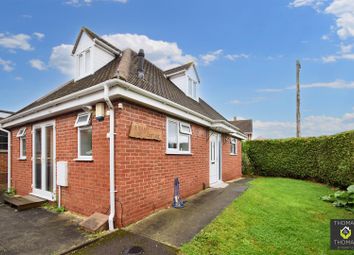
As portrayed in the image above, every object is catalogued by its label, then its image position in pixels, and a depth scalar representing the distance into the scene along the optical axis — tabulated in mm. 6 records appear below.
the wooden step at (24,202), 6945
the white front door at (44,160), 7332
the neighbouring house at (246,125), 43803
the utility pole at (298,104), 19938
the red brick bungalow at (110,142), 5195
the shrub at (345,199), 7402
